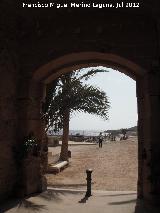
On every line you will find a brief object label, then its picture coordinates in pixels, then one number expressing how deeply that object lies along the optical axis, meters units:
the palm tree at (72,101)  17.44
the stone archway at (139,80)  8.66
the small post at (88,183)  9.54
